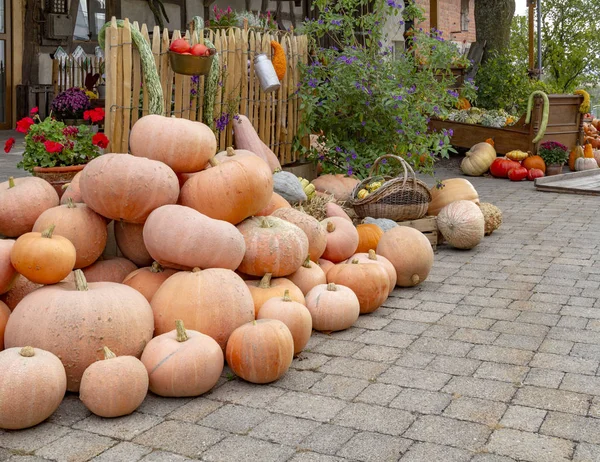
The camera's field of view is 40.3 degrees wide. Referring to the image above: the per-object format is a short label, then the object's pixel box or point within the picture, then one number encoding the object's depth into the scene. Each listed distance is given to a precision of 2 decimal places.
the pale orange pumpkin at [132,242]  4.60
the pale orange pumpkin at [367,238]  5.98
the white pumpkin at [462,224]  6.81
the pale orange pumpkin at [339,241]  5.46
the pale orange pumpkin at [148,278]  4.32
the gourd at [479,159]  12.18
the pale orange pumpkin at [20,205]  4.49
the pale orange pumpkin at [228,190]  4.59
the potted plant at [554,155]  12.03
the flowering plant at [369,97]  7.74
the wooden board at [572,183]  10.54
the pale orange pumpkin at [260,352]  3.78
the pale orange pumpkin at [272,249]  4.59
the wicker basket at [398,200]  6.73
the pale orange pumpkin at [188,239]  4.22
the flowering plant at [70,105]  9.00
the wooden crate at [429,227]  6.87
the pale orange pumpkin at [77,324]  3.65
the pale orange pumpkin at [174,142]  4.64
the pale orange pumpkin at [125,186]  4.31
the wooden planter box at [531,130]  12.27
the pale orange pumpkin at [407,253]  5.50
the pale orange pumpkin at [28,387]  3.25
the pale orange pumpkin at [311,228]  5.13
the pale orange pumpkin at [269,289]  4.45
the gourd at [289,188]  6.23
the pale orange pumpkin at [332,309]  4.56
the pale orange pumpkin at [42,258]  3.81
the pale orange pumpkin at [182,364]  3.60
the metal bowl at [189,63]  5.80
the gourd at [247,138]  6.86
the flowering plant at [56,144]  5.22
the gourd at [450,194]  7.52
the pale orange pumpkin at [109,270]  4.51
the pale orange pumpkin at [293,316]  4.12
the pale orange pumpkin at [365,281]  4.91
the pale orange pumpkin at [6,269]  3.93
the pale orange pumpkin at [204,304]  4.03
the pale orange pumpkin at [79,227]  4.32
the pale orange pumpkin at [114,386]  3.38
